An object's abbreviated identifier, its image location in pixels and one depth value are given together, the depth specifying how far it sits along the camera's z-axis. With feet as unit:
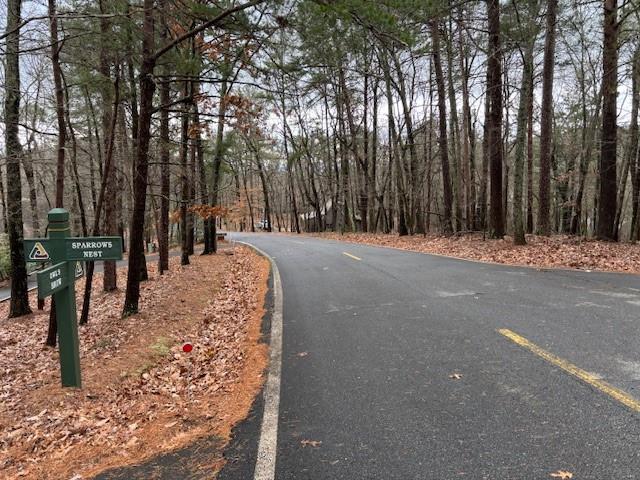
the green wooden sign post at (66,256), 14.93
